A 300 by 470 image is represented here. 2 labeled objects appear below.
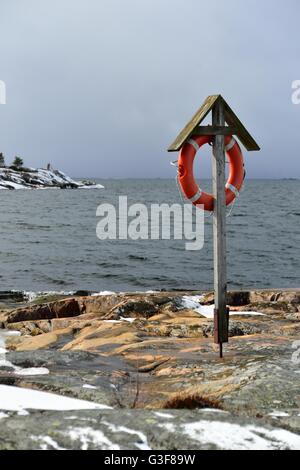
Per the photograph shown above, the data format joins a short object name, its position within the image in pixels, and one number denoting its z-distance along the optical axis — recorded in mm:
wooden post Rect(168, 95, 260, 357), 6805
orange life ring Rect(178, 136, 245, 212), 6859
